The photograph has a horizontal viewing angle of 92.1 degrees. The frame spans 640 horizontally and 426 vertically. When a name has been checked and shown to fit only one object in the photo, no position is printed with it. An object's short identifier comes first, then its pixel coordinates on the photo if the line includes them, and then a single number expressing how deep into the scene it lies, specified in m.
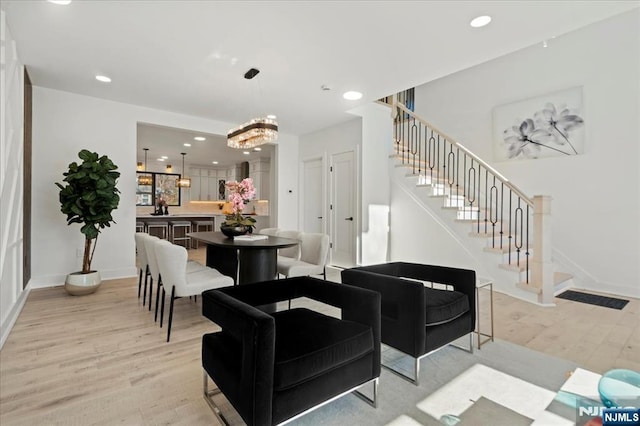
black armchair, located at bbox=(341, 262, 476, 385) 1.91
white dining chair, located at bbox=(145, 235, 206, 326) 2.81
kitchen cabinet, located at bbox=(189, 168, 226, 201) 10.85
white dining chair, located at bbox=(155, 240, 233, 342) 2.53
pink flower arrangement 3.37
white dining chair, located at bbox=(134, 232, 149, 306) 3.32
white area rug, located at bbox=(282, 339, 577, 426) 1.63
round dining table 2.89
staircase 3.85
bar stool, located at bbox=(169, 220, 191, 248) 8.23
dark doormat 3.74
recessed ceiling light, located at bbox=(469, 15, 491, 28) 2.58
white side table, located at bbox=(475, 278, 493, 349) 2.35
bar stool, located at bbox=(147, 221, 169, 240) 8.15
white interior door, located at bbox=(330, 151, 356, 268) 5.75
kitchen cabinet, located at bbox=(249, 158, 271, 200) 9.20
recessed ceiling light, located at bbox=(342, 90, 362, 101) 4.36
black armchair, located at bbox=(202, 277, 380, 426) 1.26
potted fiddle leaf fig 3.79
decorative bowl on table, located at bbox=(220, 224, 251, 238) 3.50
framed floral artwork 4.54
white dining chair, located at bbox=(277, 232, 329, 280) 3.41
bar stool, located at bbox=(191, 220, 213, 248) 8.94
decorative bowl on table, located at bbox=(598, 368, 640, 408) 1.27
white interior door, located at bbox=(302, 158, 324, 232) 6.46
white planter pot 3.79
